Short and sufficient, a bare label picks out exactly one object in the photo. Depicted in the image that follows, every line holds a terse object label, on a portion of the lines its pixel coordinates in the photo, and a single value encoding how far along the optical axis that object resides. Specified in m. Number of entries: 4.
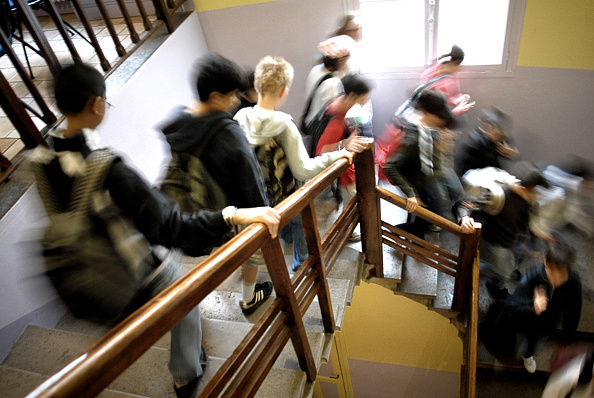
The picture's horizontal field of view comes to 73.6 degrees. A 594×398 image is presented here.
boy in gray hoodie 1.99
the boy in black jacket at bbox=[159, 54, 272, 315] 1.68
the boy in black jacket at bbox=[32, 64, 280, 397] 1.33
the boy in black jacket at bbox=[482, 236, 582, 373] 2.46
